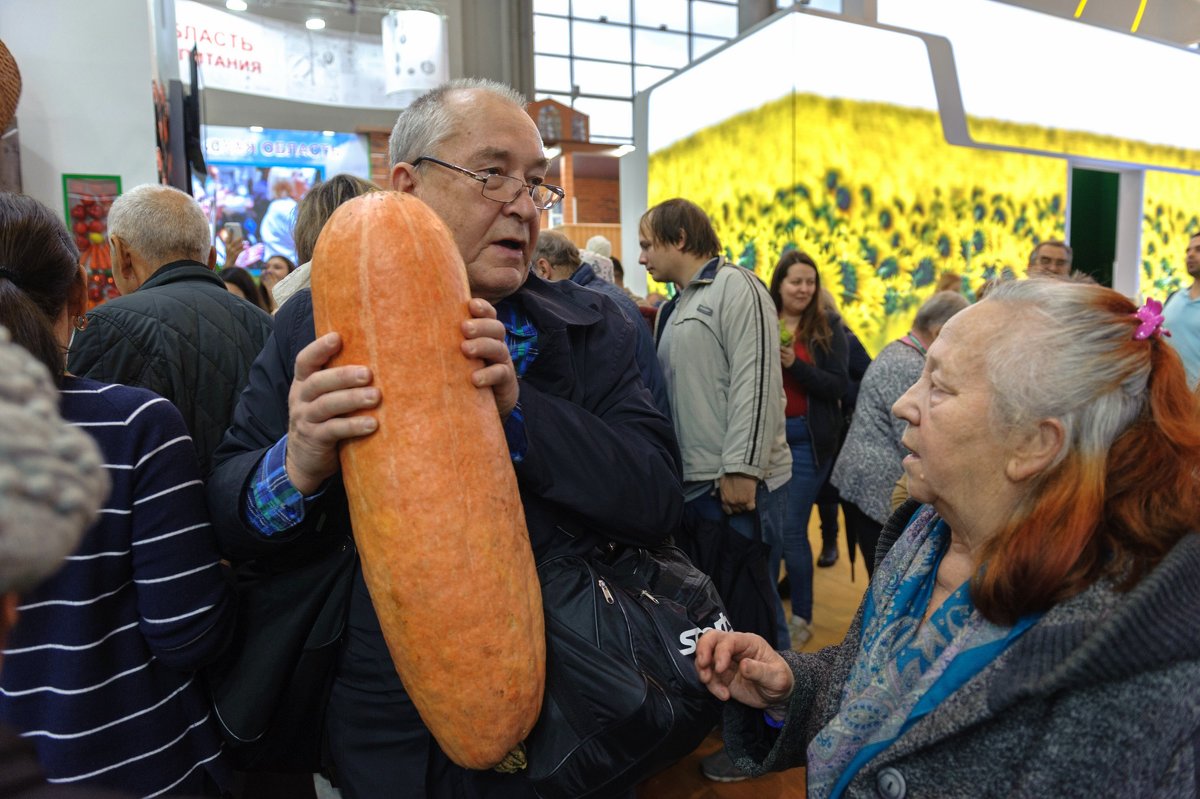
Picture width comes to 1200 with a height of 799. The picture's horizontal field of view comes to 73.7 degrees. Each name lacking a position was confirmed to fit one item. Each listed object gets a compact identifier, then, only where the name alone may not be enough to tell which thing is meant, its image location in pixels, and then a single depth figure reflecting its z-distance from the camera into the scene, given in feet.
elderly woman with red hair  2.77
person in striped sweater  3.64
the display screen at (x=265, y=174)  30.83
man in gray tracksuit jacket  9.59
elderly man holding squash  2.98
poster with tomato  11.15
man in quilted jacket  6.50
